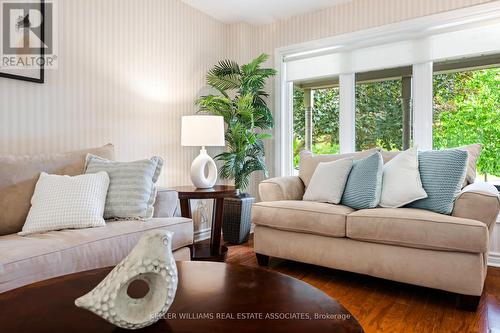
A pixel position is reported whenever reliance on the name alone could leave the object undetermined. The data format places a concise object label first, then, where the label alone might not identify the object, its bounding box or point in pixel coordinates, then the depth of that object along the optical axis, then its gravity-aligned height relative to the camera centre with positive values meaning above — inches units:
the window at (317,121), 144.6 +19.4
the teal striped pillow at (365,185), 93.1 -5.9
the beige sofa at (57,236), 54.1 -13.8
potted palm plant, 132.6 +16.6
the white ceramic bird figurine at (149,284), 30.5 -11.7
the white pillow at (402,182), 88.0 -4.9
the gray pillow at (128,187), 78.5 -5.4
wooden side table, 99.8 -14.2
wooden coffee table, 32.1 -15.4
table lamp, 109.2 +8.9
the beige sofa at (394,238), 73.3 -18.6
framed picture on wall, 84.7 +32.8
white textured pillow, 67.8 -8.3
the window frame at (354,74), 114.2 +36.2
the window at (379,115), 129.2 +19.4
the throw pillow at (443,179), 83.2 -3.8
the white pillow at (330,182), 100.3 -5.6
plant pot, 132.4 -22.0
